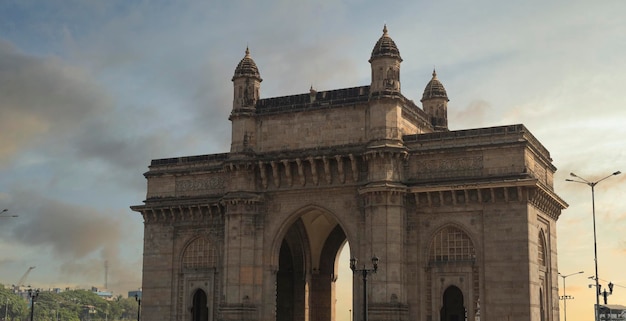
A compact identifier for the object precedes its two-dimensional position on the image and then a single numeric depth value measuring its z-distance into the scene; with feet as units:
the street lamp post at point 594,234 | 145.59
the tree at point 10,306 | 520.79
